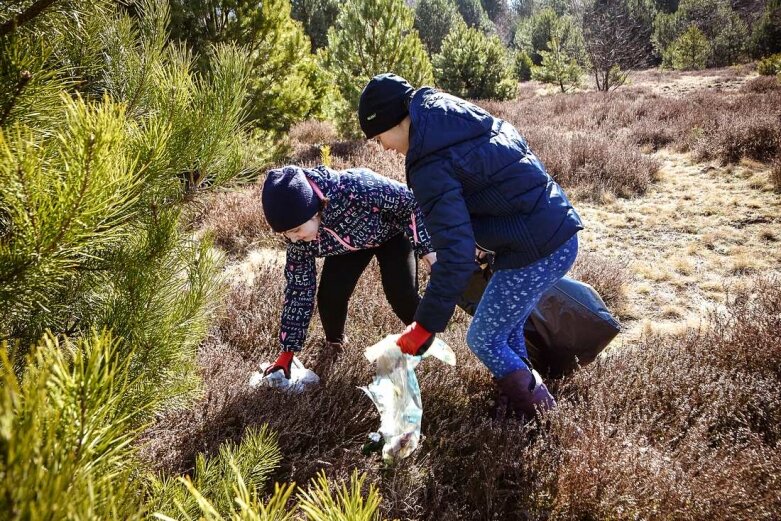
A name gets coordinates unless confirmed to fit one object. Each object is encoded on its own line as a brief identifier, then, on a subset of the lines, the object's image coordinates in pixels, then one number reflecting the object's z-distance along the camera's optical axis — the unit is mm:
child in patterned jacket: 1977
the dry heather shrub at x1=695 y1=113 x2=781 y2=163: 6426
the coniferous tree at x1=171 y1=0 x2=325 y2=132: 5984
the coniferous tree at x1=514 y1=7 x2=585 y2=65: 25141
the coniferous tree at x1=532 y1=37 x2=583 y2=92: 20688
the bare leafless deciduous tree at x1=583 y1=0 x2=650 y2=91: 17125
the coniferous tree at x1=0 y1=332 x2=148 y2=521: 347
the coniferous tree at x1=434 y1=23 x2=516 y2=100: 16484
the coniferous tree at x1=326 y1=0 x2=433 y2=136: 8922
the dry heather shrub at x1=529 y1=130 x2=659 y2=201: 6074
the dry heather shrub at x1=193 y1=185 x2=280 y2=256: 4816
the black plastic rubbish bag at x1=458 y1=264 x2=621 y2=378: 2361
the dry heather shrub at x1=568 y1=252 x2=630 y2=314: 3627
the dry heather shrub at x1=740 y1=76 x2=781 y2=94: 11956
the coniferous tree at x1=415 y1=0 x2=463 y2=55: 32125
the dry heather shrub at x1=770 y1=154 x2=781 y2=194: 5362
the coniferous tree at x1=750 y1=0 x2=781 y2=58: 22902
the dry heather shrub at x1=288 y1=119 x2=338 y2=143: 9680
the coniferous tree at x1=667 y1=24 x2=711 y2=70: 24712
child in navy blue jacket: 1562
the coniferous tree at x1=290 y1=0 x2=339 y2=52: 23188
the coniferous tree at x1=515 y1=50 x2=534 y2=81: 29219
